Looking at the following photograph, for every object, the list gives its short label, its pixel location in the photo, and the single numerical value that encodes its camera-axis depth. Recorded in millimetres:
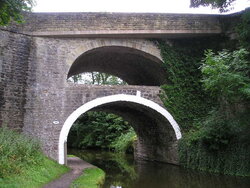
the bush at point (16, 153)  6282
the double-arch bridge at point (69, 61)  10289
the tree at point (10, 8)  4688
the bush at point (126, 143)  19625
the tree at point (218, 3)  11473
